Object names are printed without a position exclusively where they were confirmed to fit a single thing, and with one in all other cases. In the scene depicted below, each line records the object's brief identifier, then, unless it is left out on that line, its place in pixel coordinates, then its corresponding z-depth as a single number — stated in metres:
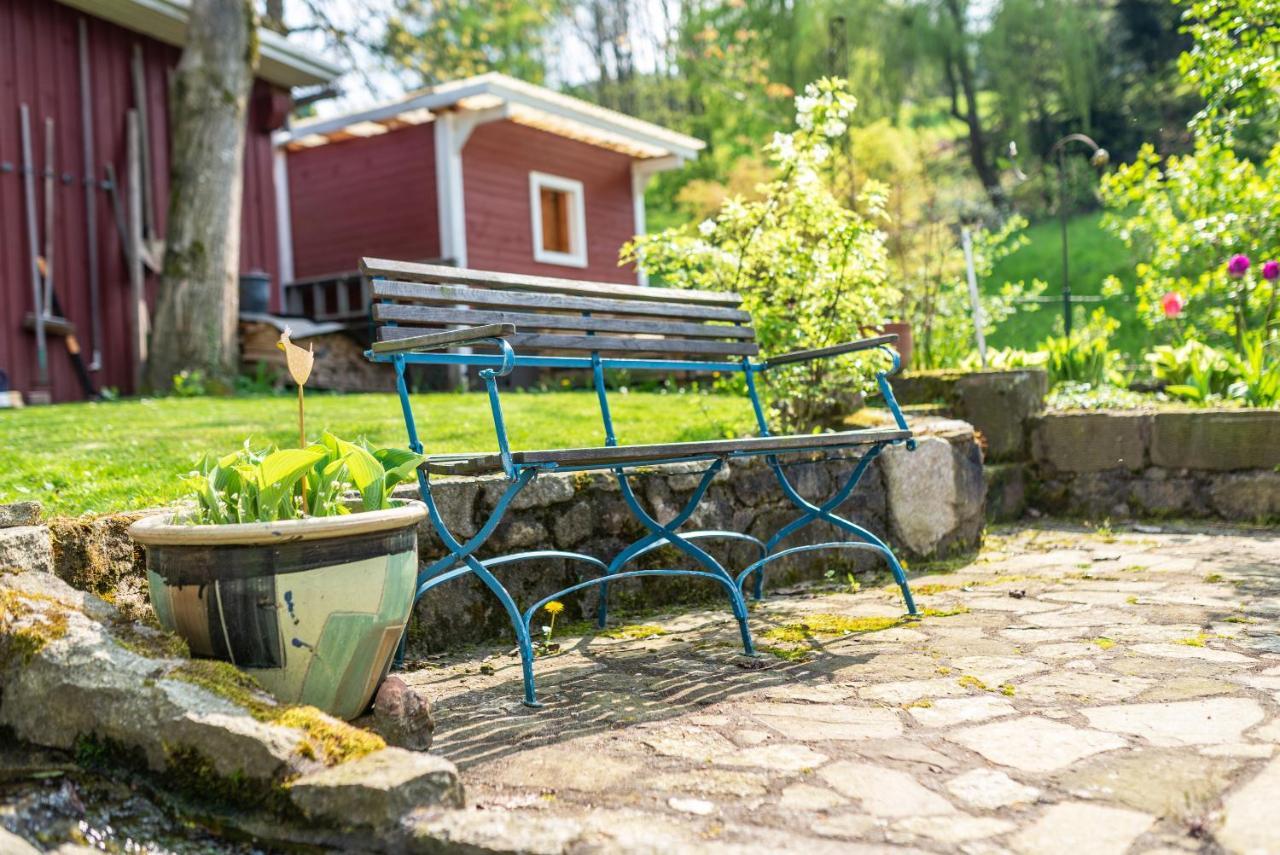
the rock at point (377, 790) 1.77
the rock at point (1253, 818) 1.71
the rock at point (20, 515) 2.40
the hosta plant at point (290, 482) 2.26
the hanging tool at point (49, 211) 9.01
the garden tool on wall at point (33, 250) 8.87
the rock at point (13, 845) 1.66
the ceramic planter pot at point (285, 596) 2.15
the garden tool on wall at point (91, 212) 9.48
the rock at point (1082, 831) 1.72
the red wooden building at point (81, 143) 8.98
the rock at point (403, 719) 2.25
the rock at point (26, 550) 2.32
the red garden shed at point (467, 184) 11.29
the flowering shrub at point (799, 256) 4.72
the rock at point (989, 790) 1.93
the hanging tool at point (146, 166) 9.88
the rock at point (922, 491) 4.57
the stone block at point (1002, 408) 5.88
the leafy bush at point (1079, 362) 6.99
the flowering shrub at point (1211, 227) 7.47
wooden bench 2.69
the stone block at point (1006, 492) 5.77
